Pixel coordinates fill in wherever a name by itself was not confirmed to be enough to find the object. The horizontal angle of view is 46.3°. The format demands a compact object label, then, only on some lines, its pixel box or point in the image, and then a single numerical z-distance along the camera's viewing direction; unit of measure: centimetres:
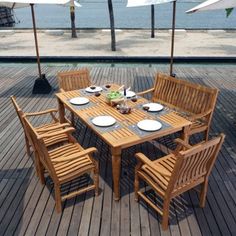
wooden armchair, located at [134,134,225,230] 306
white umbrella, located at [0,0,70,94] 767
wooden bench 501
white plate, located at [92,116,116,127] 417
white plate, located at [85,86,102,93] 564
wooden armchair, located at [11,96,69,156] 405
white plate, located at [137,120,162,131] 402
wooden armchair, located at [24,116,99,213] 351
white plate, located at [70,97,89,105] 501
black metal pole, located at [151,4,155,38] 1844
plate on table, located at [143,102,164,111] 472
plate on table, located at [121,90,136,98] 534
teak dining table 378
